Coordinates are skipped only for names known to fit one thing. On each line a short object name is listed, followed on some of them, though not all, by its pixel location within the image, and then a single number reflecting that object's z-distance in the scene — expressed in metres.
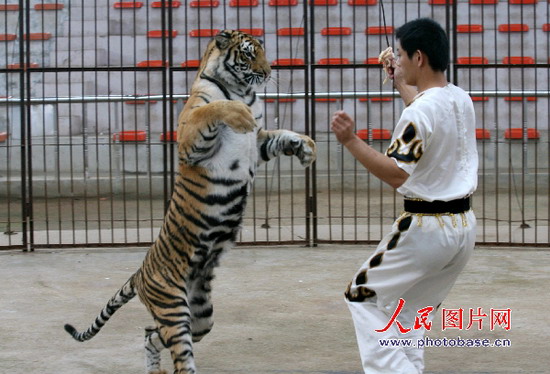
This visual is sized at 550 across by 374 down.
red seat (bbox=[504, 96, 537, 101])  12.21
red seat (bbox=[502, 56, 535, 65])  13.08
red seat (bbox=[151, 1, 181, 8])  13.48
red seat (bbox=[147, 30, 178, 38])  13.09
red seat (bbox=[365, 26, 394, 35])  13.29
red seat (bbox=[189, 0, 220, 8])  12.72
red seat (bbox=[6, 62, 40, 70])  12.53
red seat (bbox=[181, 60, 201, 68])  12.29
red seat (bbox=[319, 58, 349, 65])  12.84
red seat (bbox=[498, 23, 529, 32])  13.16
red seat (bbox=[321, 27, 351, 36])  13.18
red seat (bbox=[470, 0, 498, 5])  13.17
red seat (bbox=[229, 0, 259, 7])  12.85
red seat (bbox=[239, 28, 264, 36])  12.55
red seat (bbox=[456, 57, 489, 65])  12.89
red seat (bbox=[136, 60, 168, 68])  12.70
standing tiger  4.22
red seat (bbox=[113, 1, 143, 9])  13.42
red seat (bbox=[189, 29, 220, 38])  13.09
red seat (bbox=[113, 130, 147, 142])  11.68
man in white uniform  3.54
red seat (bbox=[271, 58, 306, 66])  12.64
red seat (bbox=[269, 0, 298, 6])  12.87
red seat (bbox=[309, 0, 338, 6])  13.48
